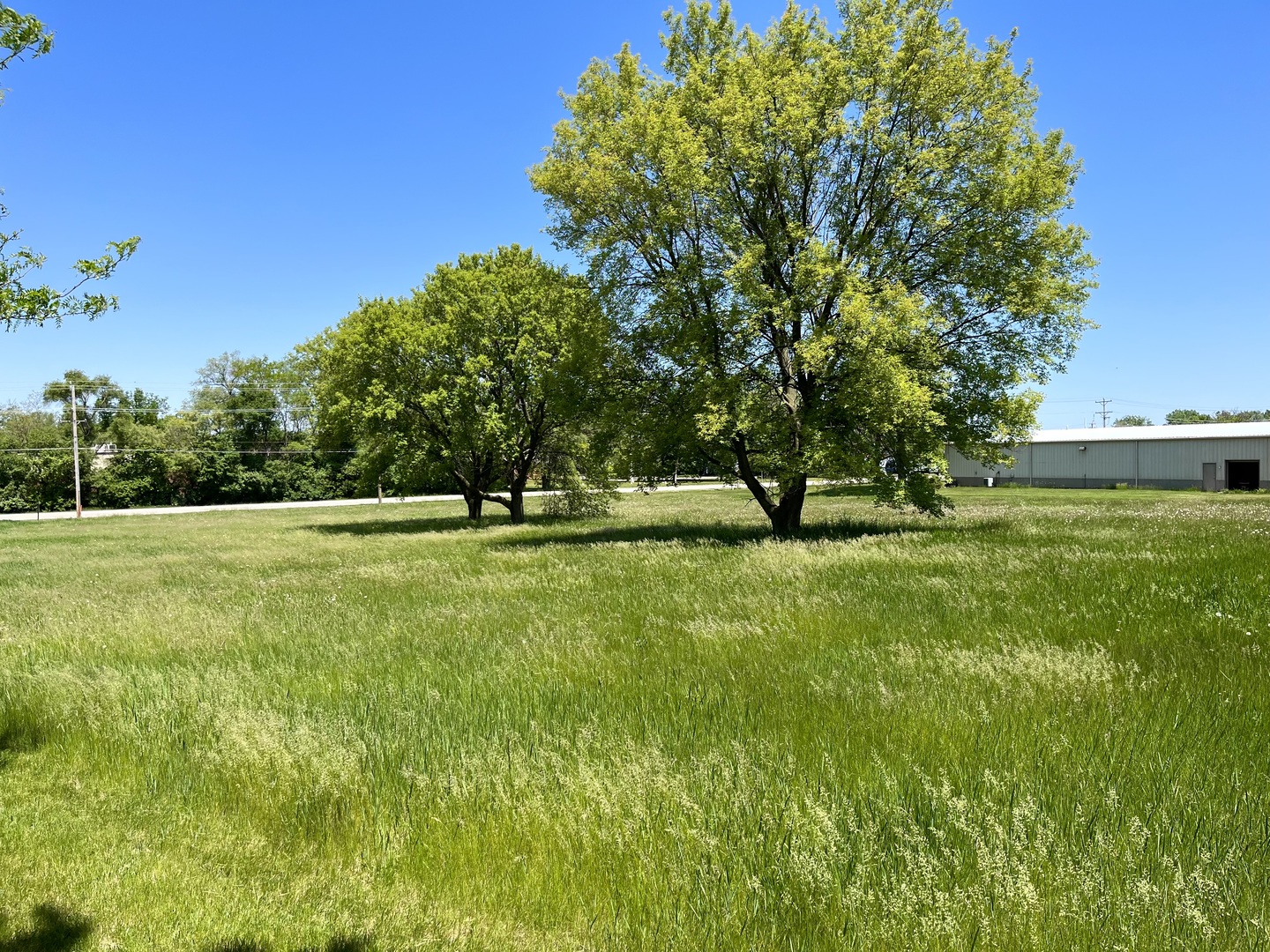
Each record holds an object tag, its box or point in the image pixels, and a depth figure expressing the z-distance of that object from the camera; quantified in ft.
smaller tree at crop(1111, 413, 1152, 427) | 522.80
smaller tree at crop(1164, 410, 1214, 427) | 485.36
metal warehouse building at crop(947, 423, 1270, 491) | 176.65
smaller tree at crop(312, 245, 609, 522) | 102.58
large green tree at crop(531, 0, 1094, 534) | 60.80
